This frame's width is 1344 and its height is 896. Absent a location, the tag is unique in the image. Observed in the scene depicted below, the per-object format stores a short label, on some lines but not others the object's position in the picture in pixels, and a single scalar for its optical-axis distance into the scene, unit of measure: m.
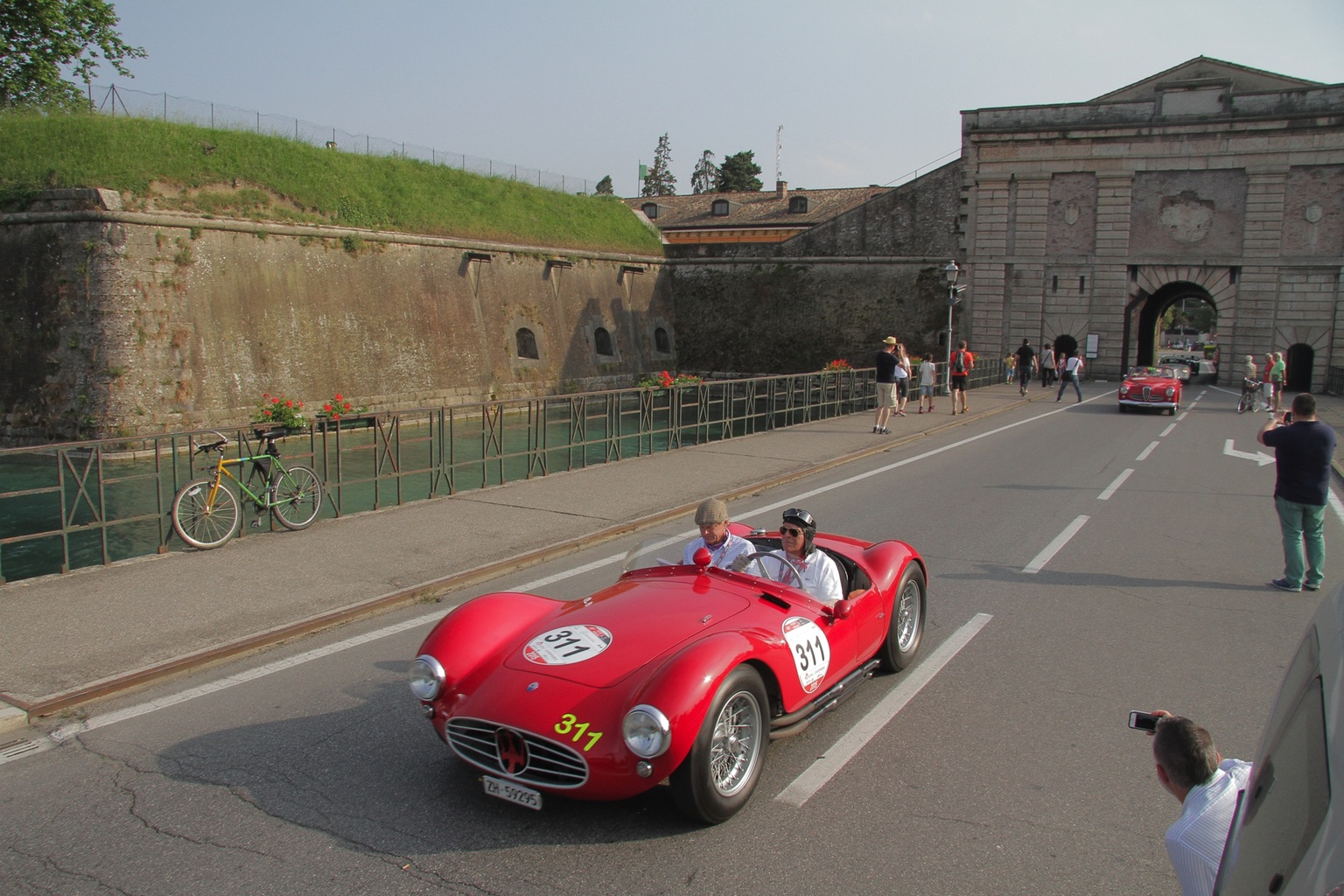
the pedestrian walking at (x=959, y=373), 24.08
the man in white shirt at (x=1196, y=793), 2.56
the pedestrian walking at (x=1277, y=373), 25.19
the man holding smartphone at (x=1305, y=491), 8.27
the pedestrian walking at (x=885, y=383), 19.71
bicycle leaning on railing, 9.35
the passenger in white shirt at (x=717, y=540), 5.74
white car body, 1.68
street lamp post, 29.39
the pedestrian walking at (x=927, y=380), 24.64
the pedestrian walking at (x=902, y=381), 21.58
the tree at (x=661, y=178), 121.38
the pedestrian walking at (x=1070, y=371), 29.53
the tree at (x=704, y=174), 121.51
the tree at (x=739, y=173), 93.31
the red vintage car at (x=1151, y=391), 25.56
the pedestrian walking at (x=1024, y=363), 31.38
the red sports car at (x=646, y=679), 4.04
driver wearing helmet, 5.60
